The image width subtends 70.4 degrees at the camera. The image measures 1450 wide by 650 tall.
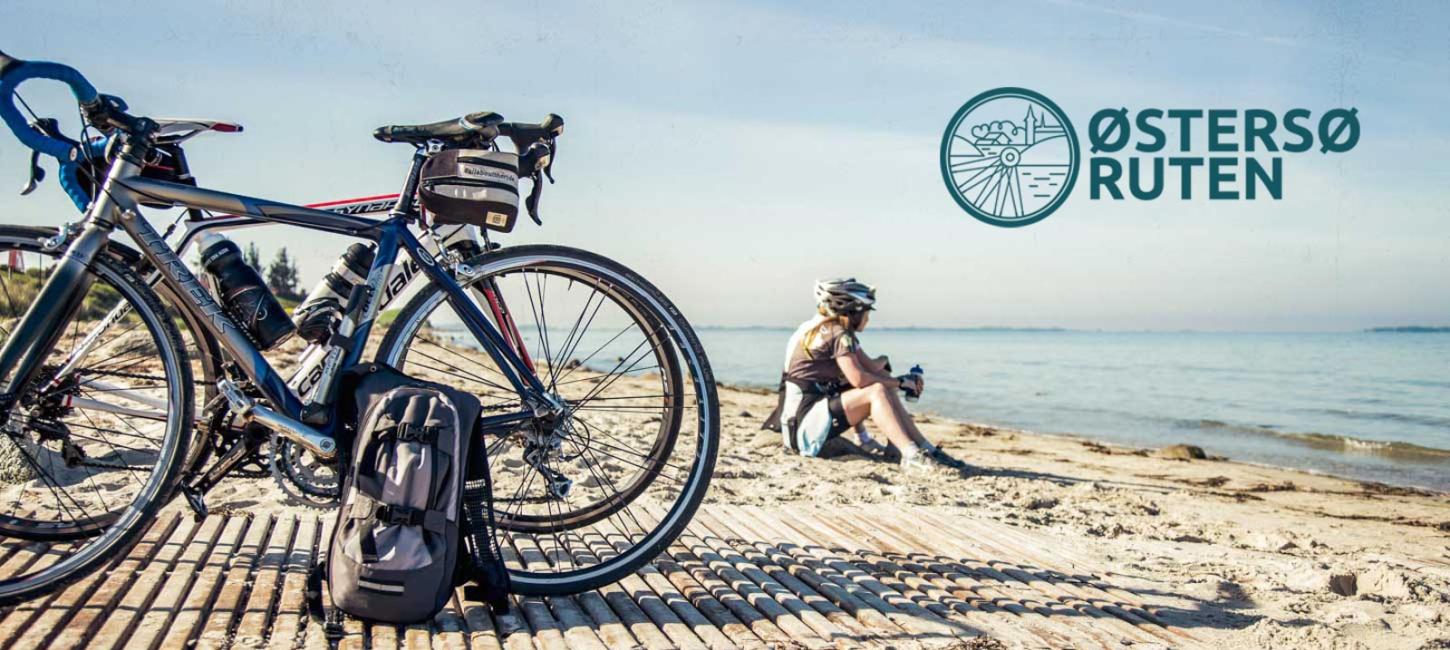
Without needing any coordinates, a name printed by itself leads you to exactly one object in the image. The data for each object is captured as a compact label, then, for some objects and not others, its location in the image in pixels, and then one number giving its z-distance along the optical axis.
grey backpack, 2.35
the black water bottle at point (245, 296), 2.62
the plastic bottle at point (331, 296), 2.66
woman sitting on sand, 6.40
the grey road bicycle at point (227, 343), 2.53
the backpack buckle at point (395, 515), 2.35
